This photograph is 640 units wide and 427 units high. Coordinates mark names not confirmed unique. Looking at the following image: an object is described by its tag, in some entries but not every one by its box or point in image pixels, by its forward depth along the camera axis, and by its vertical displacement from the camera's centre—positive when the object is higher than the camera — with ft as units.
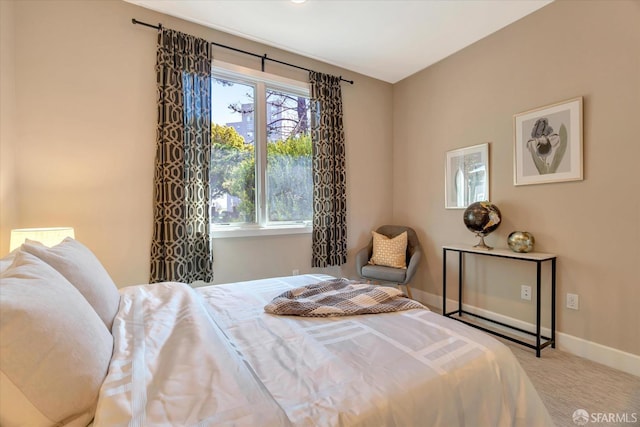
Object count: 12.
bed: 2.43 -1.68
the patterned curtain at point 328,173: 10.96 +1.48
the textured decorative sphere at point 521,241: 8.21 -0.85
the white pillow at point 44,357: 2.18 -1.20
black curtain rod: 7.95 +5.29
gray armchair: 10.22 -2.02
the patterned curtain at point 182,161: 8.17 +1.46
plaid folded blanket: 4.70 -1.56
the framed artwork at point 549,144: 7.52 +1.88
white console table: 7.45 -2.24
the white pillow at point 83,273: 3.71 -0.85
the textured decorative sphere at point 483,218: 8.81 -0.20
